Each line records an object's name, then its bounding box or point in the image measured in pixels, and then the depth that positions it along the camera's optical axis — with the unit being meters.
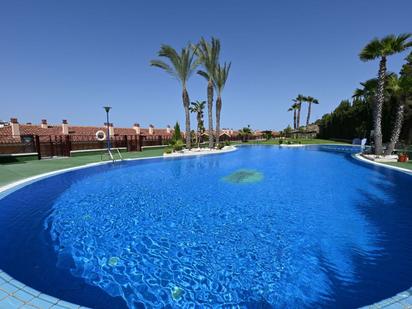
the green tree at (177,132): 27.19
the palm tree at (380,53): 14.75
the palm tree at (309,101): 53.37
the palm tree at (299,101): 53.53
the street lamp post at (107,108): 16.50
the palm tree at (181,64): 21.88
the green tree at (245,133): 51.62
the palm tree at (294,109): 55.45
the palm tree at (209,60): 24.31
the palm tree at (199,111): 39.00
